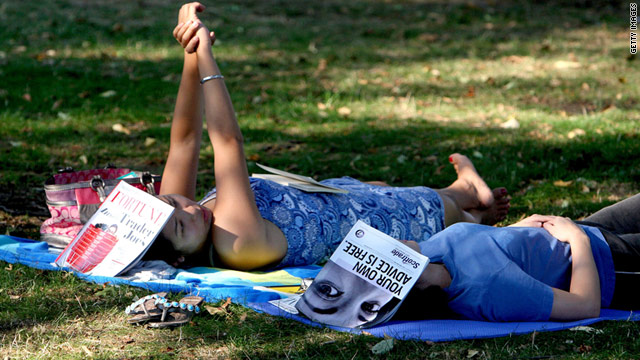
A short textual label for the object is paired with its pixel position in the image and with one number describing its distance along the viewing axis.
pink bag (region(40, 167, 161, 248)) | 7.34
